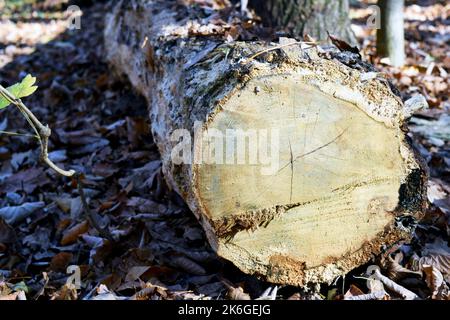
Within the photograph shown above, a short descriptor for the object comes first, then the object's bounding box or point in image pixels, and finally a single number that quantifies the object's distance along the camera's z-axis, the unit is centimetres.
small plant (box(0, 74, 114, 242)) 193
